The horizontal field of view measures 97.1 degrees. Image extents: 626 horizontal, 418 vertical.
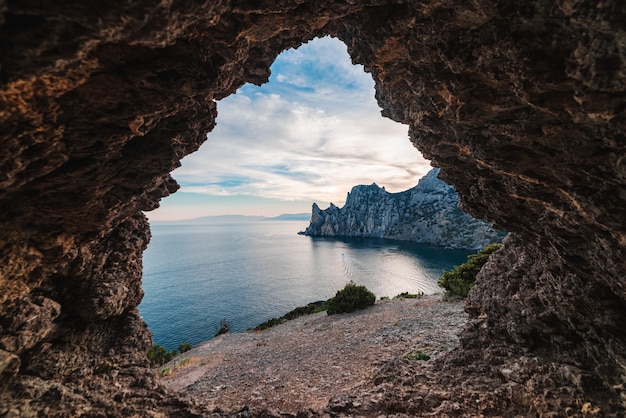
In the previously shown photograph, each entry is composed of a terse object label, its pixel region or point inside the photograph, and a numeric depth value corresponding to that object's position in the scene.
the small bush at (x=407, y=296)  35.23
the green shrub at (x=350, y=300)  29.67
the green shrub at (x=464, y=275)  26.22
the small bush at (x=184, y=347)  33.62
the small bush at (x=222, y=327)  39.62
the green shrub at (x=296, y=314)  35.56
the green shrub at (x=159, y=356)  26.83
